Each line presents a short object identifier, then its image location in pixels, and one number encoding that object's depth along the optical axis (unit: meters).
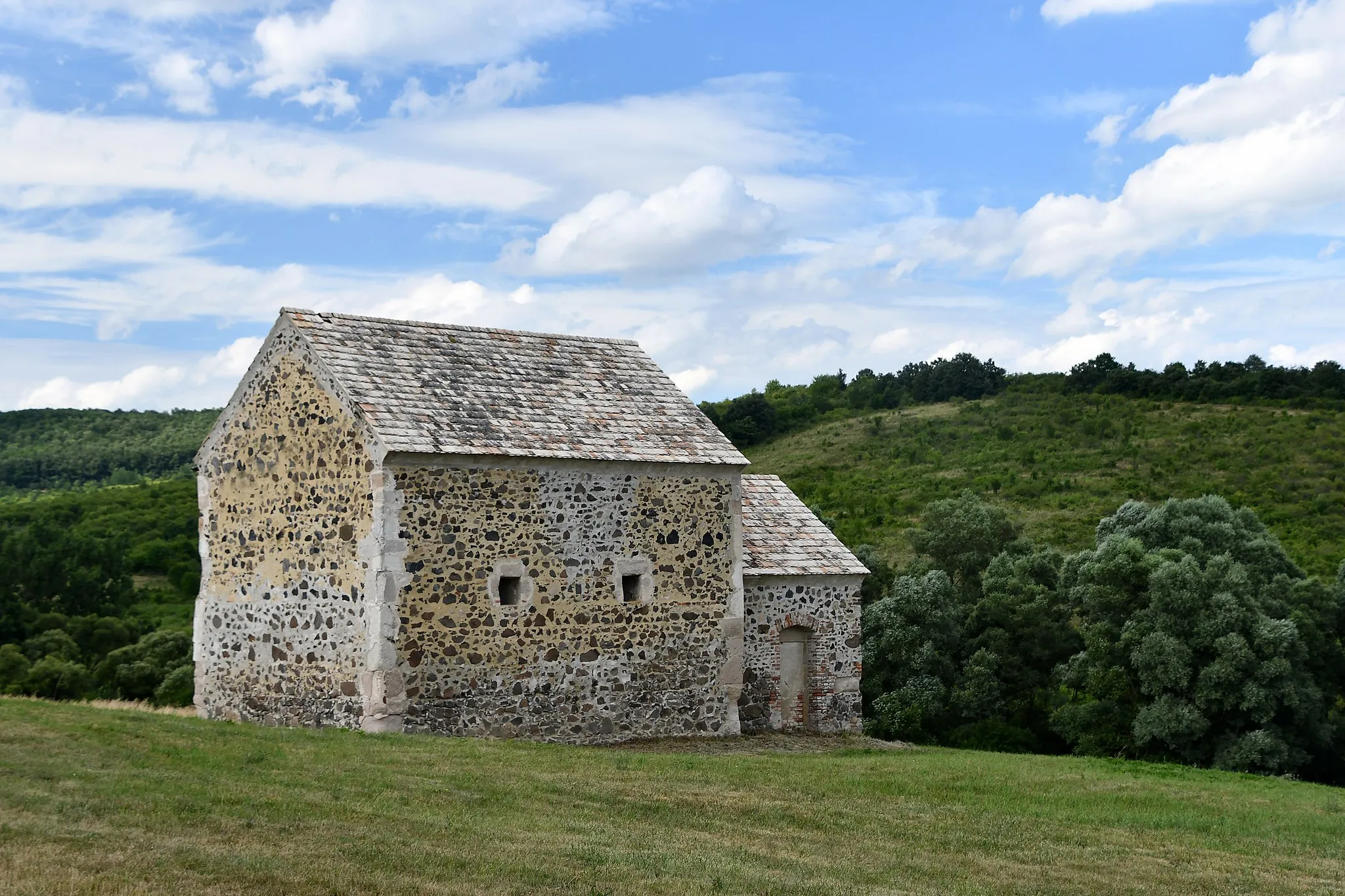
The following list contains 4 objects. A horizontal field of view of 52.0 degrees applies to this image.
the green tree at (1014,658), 28.89
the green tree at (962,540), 33.56
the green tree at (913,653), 28.84
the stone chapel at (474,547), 17.50
